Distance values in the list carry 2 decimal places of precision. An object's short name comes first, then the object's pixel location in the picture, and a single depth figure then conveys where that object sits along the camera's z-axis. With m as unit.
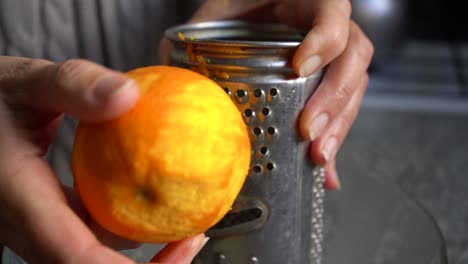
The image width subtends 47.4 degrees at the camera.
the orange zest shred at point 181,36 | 0.49
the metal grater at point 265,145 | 0.48
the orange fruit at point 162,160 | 0.36
